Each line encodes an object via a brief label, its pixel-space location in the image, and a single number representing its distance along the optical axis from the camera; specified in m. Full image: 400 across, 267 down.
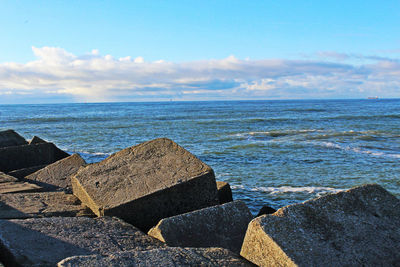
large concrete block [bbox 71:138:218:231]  4.32
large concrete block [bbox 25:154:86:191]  6.35
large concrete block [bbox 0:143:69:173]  8.38
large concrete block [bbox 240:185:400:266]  2.63
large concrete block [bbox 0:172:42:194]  5.49
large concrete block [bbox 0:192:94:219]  4.32
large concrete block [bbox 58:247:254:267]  2.33
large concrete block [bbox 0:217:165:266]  2.82
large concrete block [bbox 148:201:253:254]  3.44
